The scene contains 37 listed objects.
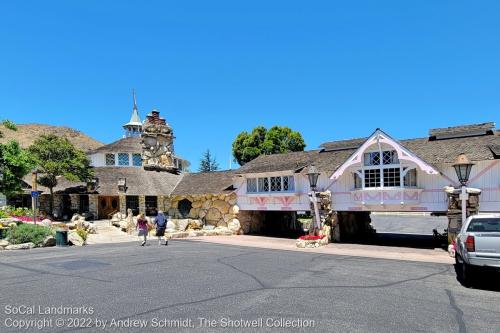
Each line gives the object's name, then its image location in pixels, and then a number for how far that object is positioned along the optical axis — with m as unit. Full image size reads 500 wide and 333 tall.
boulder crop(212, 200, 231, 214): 28.08
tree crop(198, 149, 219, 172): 69.94
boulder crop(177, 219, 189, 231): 28.20
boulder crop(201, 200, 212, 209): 29.26
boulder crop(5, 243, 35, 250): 18.34
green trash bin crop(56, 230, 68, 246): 19.69
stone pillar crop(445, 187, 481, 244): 16.84
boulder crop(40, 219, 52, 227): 24.02
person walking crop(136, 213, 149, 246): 19.84
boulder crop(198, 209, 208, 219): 29.45
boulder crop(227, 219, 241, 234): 26.67
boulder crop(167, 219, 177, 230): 27.98
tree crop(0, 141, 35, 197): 24.82
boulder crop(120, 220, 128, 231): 27.08
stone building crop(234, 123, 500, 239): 17.56
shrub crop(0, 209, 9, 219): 24.68
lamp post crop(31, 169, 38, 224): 21.59
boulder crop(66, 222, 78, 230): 25.58
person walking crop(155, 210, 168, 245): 19.41
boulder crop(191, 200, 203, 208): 29.81
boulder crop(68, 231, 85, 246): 20.39
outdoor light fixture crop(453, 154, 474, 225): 15.98
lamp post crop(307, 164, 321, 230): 20.34
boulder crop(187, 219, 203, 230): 28.53
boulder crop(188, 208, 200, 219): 29.94
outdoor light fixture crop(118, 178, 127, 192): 30.94
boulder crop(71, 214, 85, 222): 29.35
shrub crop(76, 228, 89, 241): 21.30
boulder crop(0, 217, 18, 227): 21.66
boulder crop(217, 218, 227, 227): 28.10
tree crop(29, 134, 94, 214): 30.20
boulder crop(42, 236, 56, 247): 19.33
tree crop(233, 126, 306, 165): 52.25
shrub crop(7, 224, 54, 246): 19.11
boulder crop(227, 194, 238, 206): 27.31
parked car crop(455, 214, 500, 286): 9.31
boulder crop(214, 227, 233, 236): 26.14
